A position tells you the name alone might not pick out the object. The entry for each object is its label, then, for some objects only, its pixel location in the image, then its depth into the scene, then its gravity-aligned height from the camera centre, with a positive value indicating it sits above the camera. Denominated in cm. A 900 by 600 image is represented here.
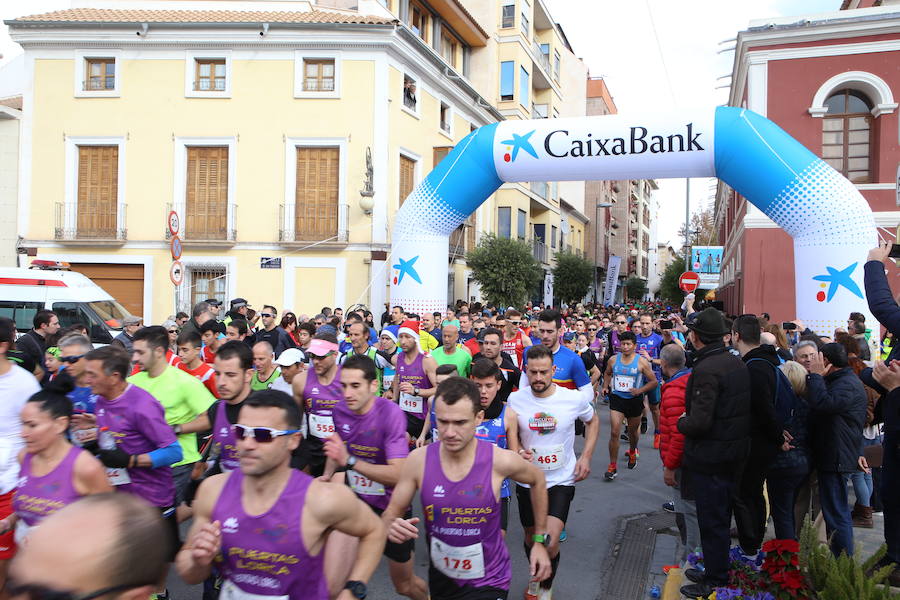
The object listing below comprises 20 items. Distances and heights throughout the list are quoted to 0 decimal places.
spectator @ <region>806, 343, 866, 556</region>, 494 -91
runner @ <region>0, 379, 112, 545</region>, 331 -88
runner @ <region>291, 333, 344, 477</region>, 496 -72
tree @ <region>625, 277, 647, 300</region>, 6756 +248
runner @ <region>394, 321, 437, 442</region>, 675 -77
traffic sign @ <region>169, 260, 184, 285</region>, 1111 +49
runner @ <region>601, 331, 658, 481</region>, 831 -97
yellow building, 1931 +445
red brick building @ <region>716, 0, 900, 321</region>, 1653 +569
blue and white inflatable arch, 1059 +247
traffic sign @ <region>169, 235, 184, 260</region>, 1101 +91
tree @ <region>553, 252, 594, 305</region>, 3562 +182
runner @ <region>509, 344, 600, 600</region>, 472 -93
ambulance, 1186 -3
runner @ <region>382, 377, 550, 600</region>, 322 -97
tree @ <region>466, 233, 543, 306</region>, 2236 +131
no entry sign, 1833 +88
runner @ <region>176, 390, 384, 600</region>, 251 -87
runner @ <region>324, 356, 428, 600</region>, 387 -92
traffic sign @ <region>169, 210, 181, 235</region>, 1095 +131
